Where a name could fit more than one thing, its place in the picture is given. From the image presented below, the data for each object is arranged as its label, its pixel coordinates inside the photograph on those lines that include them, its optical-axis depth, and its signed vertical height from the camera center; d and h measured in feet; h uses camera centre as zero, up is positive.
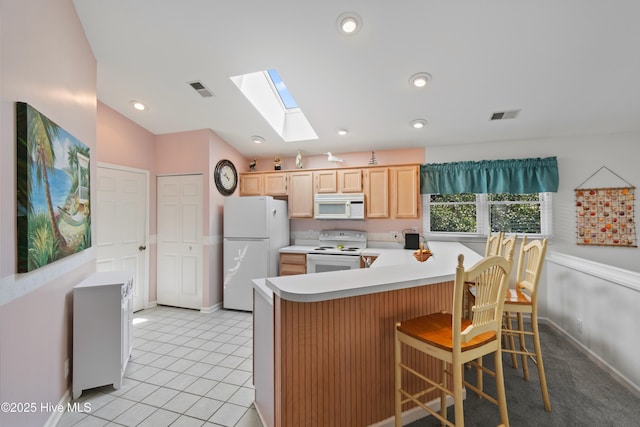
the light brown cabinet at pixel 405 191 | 13.01 +1.12
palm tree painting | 4.91 +0.53
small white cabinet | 7.05 -3.08
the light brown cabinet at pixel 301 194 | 14.60 +1.11
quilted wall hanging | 10.87 +0.06
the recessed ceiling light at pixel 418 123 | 11.46 +3.85
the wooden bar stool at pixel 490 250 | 8.31 -1.18
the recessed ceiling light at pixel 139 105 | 11.35 +4.57
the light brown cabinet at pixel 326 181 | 14.17 +1.77
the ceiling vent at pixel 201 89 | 10.08 +4.73
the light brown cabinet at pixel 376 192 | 13.42 +1.13
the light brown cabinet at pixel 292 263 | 13.59 -2.38
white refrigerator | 13.30 -1.48
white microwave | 13.67 +0.46
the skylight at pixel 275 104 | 11.33 +5.10
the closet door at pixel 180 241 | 13.53 -1.25
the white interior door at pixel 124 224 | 11.76 -0.35
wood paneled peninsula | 4.89 -2.37
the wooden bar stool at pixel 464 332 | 4.42 -2.11
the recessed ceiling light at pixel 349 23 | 7.02 +4.98
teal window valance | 11.78 +1.72
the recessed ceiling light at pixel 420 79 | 8.79 +4.38
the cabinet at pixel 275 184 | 14.97 +1.70
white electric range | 12.92 -1.73
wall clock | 13.80 +2.00
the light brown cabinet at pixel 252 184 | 15.38 +1.73
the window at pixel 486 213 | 12.34 +0.07
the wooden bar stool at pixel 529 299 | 6.61 -2.16
